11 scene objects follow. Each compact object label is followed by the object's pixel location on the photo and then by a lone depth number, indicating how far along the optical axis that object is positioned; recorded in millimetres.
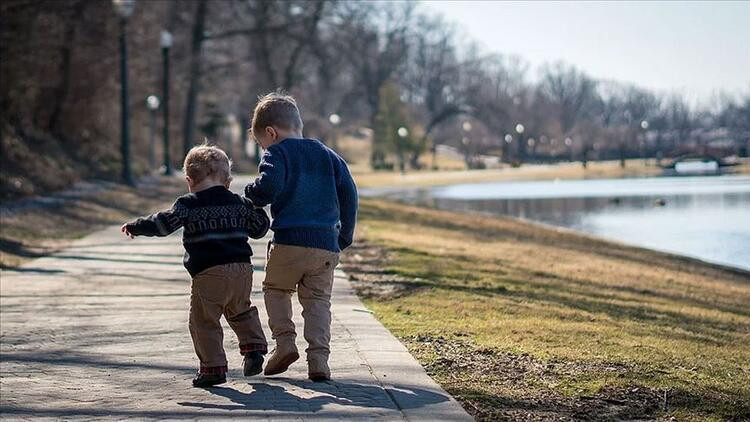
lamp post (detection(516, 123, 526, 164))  117188
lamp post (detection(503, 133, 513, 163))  112700
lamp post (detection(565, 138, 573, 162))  126956
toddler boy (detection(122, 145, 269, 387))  6441
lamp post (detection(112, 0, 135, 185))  26984
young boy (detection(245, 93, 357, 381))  6422
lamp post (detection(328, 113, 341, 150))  71750
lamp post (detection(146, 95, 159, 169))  42219
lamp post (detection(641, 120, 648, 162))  122425
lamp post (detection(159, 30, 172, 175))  34781
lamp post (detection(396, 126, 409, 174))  80975
